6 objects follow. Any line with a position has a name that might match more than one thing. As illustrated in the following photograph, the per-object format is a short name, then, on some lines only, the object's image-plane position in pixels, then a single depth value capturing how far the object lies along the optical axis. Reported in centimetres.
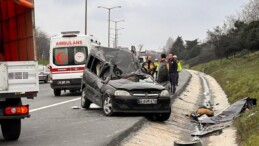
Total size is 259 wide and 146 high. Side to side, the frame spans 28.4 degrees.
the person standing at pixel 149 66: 1983
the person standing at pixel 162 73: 1877
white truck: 921
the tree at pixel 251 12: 7677
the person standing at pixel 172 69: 2098
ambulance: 2236
